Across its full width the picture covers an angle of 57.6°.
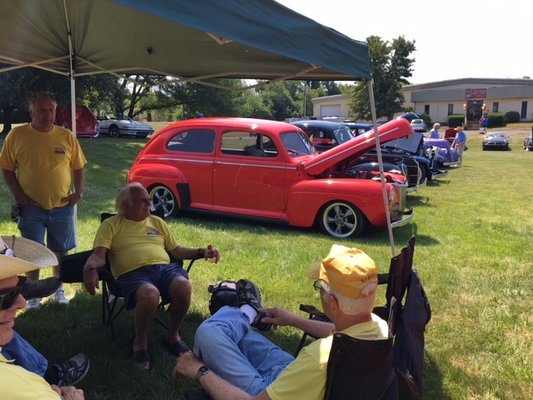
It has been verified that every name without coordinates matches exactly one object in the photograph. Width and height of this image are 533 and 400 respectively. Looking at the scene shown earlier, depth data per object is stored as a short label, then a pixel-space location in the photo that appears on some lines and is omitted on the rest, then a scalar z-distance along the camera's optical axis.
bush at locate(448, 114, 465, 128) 59.69
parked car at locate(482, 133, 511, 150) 31.47
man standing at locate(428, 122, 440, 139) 18.11
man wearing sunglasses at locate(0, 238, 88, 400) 1.36
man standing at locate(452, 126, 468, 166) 18.55
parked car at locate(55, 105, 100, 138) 22.62
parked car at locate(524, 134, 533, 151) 30.55
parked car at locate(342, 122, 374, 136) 15.27
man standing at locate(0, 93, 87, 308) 3.93
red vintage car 6.92
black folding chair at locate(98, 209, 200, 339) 3.52
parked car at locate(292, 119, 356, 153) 11.65
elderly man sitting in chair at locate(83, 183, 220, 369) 3.36
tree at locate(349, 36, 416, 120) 52.03
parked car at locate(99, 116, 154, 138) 30.28
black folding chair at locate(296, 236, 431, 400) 2.84
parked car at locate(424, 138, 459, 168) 16.69
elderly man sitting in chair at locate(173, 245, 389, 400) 1.94
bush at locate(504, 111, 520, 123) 59.03
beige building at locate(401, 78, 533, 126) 62.38
